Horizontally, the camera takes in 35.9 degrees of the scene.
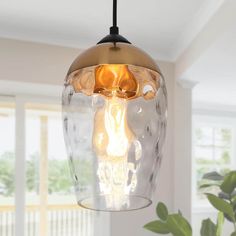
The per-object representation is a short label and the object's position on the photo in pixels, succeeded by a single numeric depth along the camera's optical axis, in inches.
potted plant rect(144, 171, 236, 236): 67.4
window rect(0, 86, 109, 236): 110.0
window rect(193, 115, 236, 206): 177.9
